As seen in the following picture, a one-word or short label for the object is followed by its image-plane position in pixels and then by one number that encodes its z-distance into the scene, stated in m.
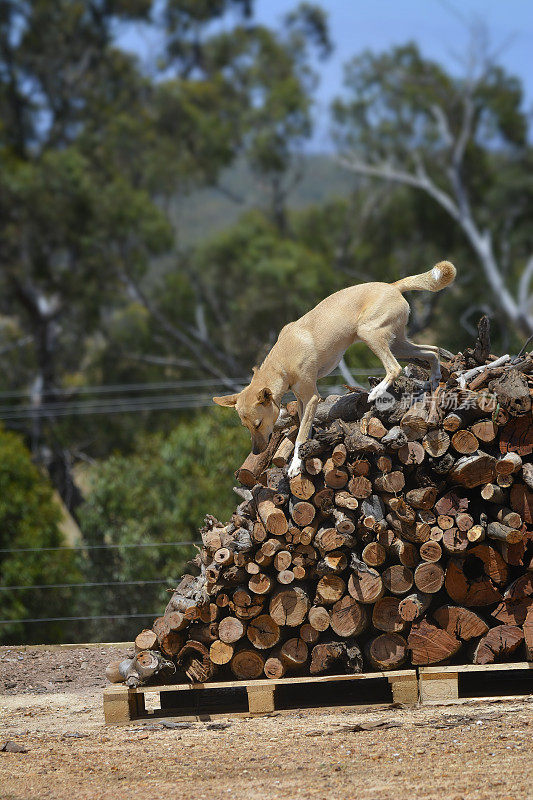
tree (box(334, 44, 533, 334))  64.81
